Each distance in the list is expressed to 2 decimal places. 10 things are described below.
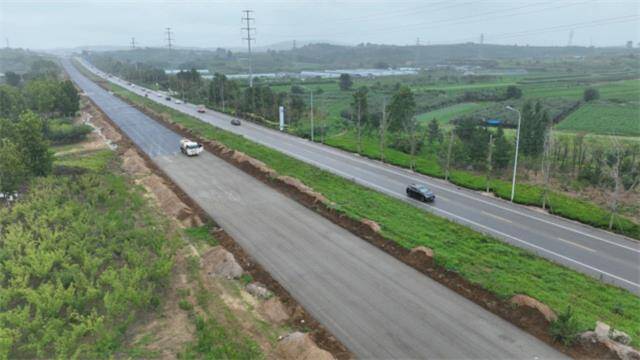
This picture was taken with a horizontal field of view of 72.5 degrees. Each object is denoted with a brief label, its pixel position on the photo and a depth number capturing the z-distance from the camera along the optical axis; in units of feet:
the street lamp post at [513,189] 118.22
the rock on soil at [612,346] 51.90
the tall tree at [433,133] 189.82
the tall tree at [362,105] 211.82
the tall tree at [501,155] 147.64
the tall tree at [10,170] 108.37
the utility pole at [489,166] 126.00
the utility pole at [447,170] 137.41
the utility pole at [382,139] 161.35
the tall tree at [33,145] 120.26
